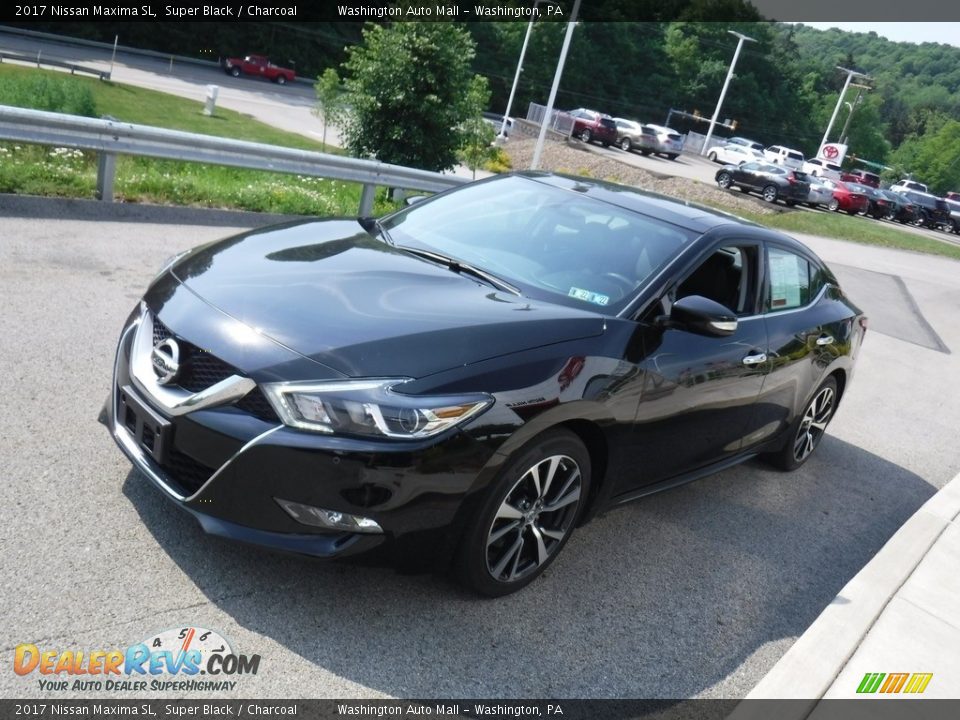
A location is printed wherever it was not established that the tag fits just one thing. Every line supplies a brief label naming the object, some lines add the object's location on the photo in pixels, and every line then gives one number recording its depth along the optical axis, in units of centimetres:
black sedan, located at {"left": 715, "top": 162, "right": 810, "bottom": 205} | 3856
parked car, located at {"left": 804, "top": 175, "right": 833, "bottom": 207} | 4090
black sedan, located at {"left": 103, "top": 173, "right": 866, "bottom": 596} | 317
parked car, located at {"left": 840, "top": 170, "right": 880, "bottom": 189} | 6462
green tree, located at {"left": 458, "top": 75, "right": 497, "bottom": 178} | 1844
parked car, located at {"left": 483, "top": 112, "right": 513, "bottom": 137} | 4955
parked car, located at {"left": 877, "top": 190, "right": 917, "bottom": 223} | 4847
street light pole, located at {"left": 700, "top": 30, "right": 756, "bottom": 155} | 7264
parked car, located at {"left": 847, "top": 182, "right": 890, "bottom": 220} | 4703
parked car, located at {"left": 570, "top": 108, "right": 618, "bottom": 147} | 5097
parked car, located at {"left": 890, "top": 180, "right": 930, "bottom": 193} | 6775
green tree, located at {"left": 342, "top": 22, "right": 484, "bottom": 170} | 1723
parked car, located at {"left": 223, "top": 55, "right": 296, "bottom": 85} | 5341
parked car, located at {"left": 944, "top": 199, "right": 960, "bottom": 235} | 5259
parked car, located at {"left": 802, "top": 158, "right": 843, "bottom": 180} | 6481
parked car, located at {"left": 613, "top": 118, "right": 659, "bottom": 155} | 5309
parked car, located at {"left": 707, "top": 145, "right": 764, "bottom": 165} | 6366
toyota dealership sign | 7231
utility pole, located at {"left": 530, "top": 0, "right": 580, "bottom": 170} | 3120
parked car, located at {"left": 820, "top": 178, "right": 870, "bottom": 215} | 4466
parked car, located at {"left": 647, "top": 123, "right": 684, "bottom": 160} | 5444
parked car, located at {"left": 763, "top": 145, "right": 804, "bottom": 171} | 6469
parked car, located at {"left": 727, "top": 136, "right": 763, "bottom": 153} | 7106
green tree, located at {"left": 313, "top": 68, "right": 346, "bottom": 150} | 2355
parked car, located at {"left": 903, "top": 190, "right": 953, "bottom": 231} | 5116
